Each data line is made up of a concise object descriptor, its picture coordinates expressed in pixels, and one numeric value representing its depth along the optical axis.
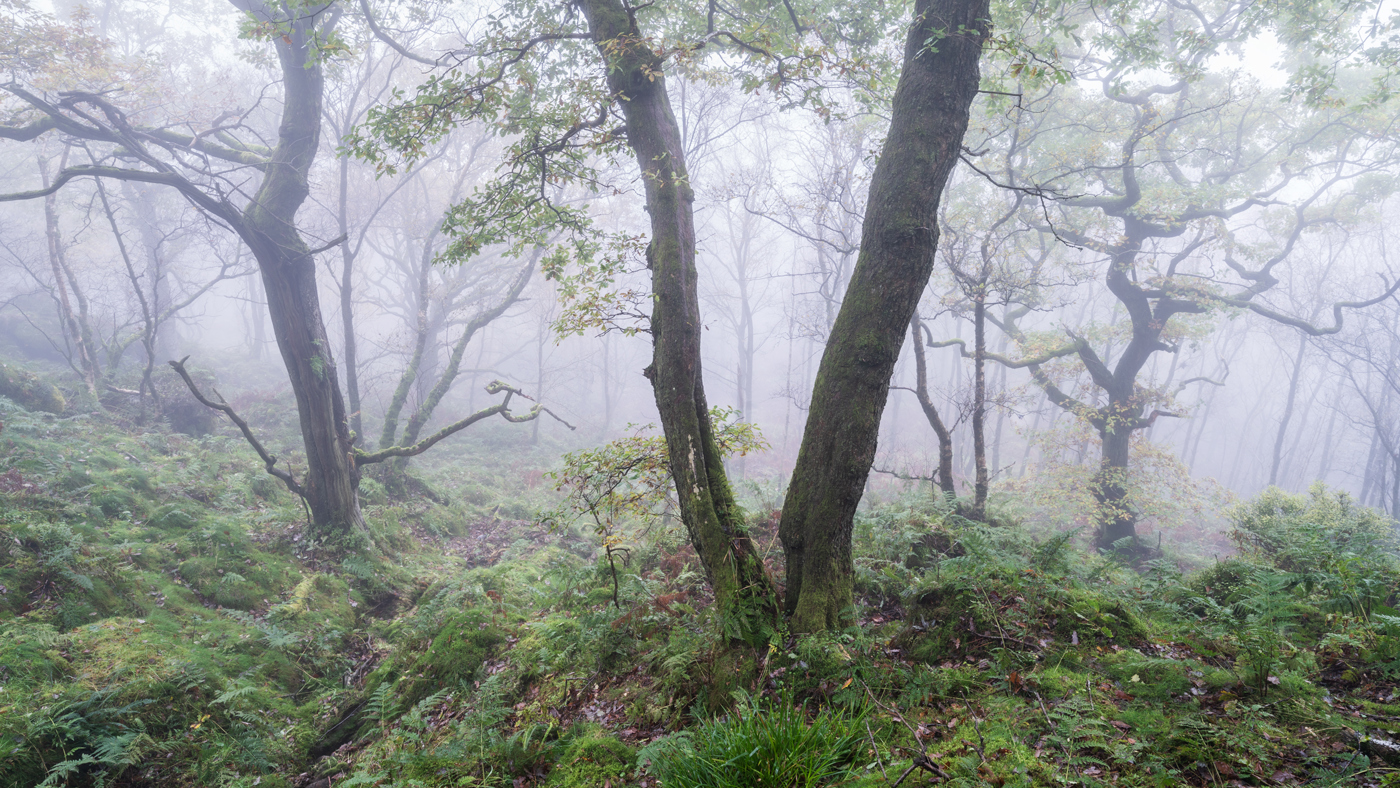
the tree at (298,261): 8.03
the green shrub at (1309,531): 4.06
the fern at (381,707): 4.22
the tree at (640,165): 4.09
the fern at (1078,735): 2.26
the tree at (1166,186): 12.63
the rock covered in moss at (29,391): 11.67
